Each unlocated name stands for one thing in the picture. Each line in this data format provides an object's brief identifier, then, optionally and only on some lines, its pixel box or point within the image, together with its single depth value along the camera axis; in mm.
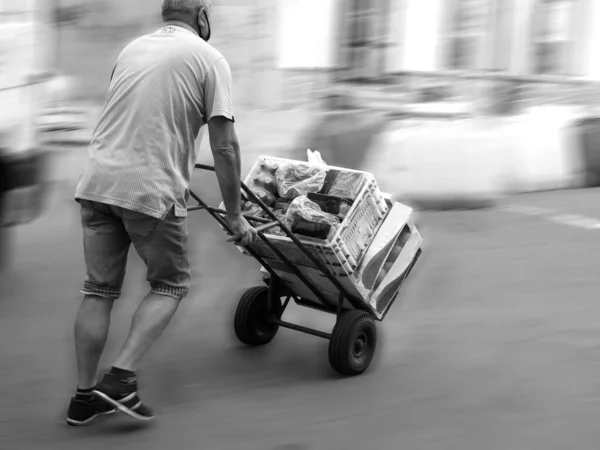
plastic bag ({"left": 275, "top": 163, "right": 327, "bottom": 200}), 5043
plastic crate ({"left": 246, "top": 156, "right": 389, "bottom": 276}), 4828
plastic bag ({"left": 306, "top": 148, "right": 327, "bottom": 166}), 5172
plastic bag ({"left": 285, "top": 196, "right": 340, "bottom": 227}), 4848
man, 4109
